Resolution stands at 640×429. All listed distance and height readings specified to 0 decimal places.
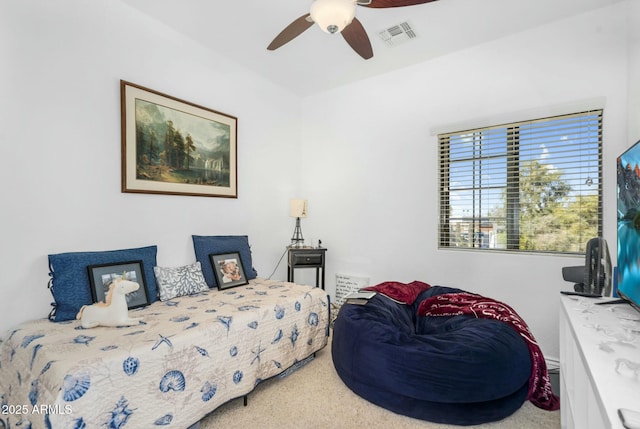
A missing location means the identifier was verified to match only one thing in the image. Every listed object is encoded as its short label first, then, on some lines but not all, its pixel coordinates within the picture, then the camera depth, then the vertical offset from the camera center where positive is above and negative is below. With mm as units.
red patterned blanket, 1916 -731
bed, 1306 -760
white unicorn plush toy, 1783 -568
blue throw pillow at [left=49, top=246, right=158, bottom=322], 1935 -427
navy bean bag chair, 1713 -900
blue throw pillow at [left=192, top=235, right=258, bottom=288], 2844 -335
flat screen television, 1349 -54
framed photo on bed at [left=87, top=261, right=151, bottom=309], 2053 -447
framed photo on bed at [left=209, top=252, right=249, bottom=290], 2787 -518
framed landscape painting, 2488 +619
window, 2510 +264
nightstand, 3617 -514
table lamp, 3789 +65
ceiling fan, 1706 +1237
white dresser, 741 -450
